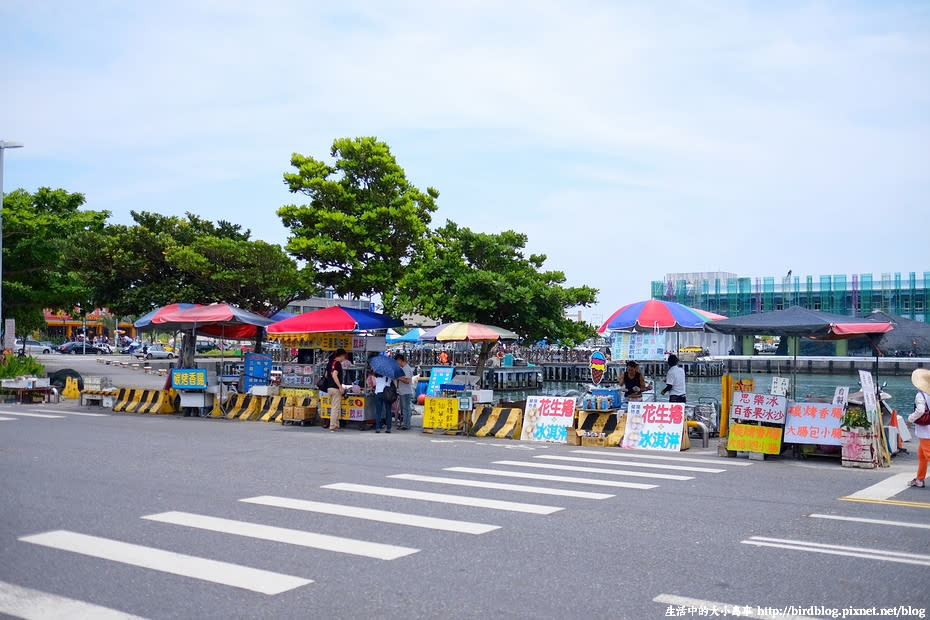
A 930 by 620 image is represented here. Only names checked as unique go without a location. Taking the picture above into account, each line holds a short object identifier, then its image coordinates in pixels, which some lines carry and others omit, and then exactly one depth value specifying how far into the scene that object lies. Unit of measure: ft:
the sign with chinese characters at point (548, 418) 57.72
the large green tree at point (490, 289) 81.92
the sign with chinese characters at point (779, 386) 59.06
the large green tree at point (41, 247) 115.85
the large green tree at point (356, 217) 87.51
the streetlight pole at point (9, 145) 91.45
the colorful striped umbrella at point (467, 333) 72.49
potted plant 44.73
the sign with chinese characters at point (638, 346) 58.59
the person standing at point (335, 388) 64.13
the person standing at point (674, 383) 58.65
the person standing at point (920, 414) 37.11
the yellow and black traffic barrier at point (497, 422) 59.98
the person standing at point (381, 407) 63.57
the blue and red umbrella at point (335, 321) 67.67
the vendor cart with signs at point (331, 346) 65.87
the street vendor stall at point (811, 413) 45.62
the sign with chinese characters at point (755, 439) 47.96
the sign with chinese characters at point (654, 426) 53.01
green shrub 97.25
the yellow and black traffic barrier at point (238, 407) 75.15
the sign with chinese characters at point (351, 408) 65.26
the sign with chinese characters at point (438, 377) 87.33
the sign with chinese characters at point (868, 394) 45.88
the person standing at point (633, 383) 60.59
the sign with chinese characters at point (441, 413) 61.98
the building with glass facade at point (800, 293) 307.78
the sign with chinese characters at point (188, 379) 75.82
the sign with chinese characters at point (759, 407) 48.75
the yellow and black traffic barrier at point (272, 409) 72.64
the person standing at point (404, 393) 64.69
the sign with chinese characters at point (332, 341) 73.10
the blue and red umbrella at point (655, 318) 59.72
